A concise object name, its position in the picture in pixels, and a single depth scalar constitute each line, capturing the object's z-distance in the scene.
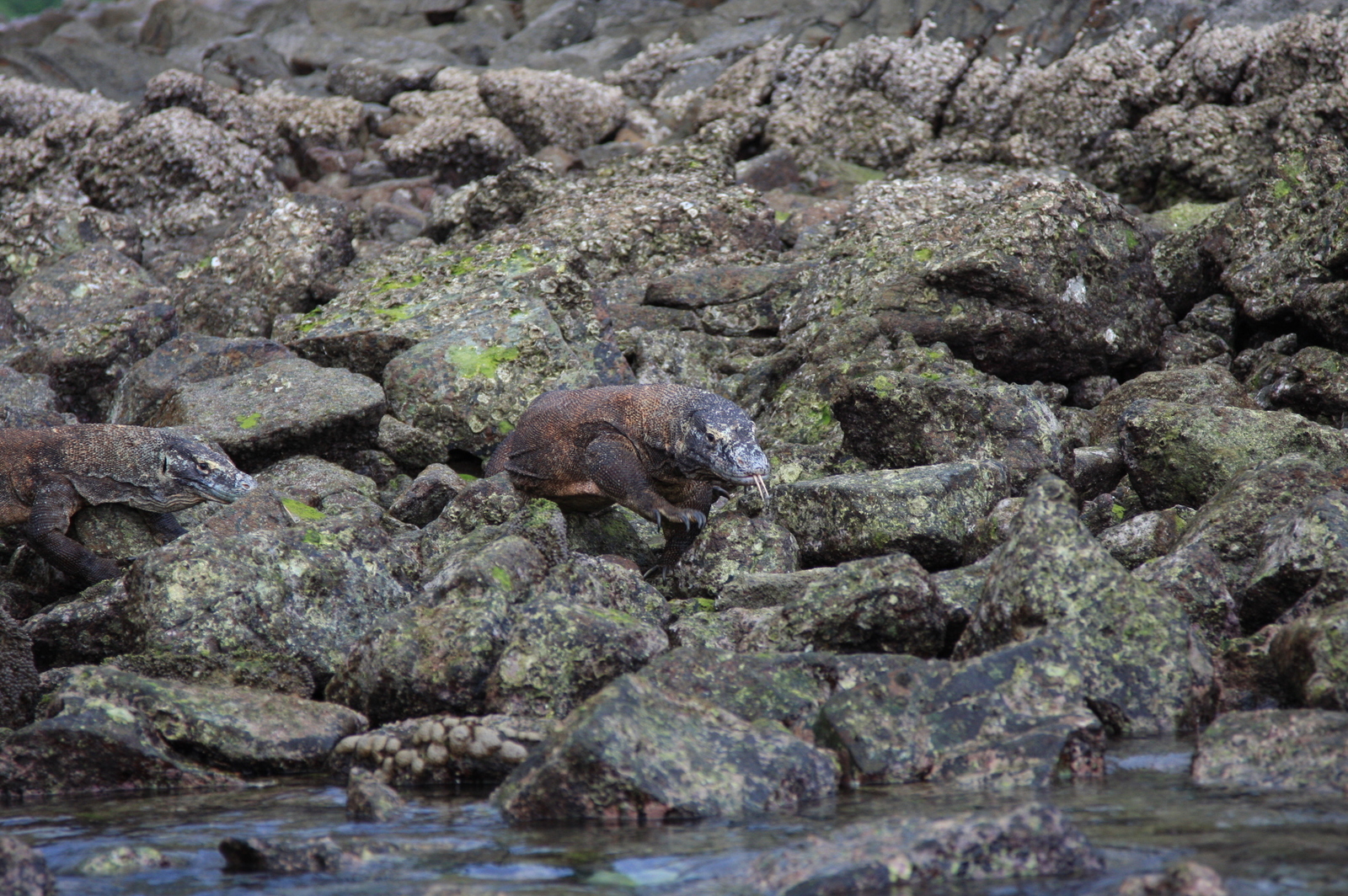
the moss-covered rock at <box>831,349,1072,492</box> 19.31
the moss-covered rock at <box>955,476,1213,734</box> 11.85
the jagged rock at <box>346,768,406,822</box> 10.48
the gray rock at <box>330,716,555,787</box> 11.54
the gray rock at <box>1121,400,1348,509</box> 17.37
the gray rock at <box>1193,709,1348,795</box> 9.91
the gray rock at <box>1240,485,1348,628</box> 12.61
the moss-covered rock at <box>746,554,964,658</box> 13.20
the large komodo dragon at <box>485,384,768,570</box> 16.81
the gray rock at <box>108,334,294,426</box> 22.95
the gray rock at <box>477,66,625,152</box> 43.41
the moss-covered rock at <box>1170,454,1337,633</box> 13.27
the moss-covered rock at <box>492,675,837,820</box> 10.08
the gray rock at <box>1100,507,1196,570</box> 16.05
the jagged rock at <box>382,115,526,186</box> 41.16
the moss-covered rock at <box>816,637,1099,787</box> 10.77
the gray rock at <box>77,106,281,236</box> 38.84
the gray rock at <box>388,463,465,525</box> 19.14
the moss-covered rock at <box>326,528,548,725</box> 12.72
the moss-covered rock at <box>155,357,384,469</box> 20.89
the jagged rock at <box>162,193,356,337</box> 28.39
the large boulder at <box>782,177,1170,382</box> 22.84
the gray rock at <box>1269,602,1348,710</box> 10.97
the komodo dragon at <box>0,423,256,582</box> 18.44
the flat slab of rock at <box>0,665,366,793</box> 11.85
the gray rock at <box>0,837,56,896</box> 8.61
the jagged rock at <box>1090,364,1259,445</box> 20.59
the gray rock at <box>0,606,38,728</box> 13.23
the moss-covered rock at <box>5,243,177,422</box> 25.83
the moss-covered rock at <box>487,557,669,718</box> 12.32
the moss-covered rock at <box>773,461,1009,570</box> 16.70
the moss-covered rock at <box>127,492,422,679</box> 14.01
